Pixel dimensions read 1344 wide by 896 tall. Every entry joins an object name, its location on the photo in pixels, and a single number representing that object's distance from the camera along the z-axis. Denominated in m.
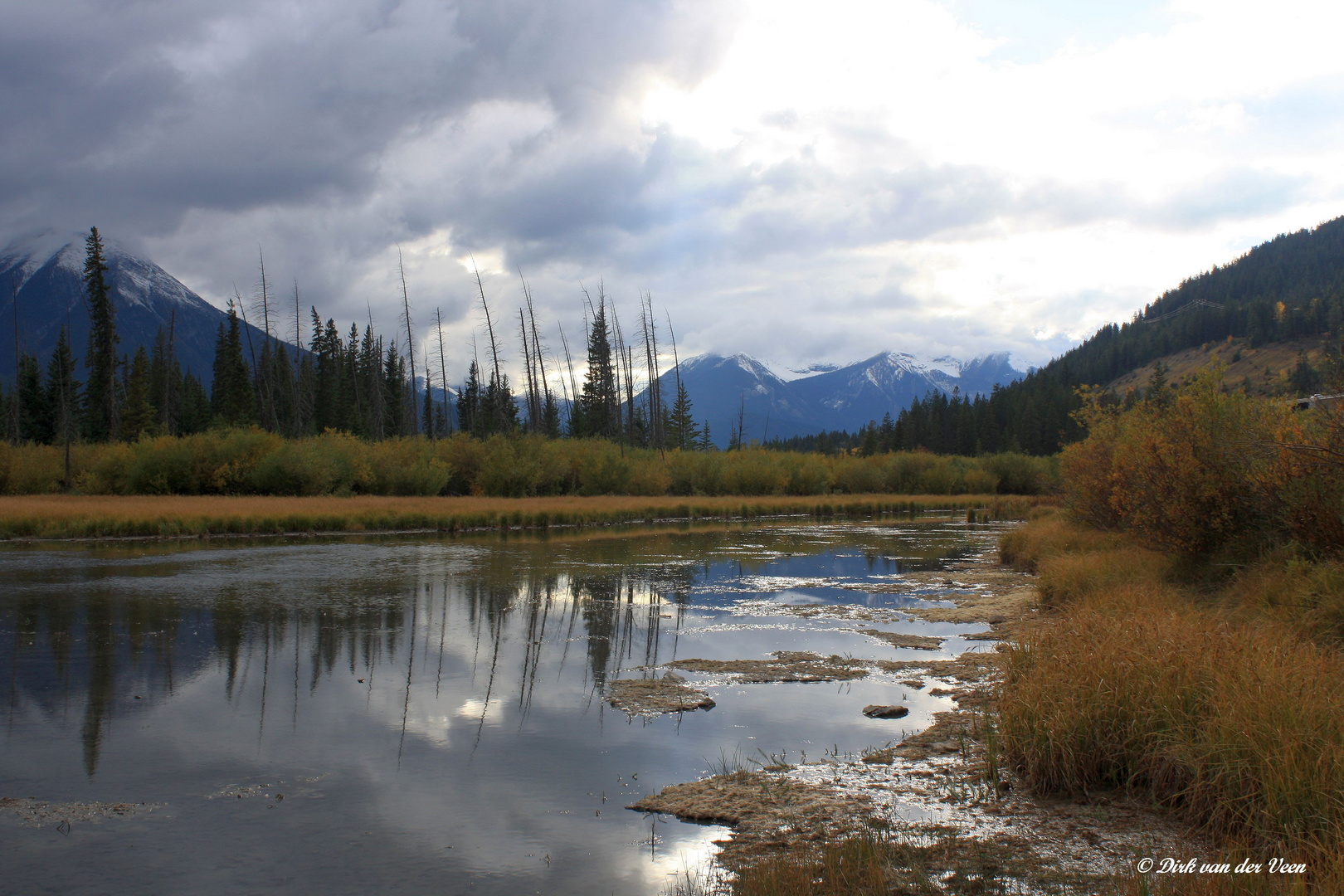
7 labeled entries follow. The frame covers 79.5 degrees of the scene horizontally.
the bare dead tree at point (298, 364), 57.41
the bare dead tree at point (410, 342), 60.83
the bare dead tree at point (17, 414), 64.75
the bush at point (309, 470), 42.78
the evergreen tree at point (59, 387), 59.09
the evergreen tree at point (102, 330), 61.78
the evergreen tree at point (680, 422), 92.88
